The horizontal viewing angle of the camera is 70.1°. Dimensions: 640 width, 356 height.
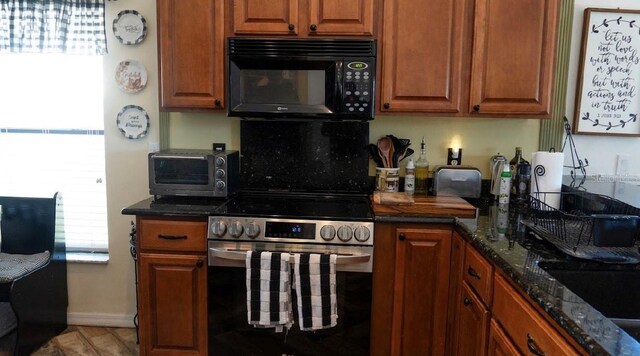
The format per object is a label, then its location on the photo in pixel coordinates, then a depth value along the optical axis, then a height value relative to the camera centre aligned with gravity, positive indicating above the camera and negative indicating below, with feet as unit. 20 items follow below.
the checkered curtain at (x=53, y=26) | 8.88 +1.97
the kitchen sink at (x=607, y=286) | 4.90 -1.59
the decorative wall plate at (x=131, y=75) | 9.08 +1.06
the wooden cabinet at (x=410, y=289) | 7.20 -2.45
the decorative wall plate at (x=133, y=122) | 9.19 +0.14
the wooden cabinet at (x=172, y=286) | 7.39 -2.56
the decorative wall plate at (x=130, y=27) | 8.94 +1.99
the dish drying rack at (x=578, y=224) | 5.01 -1.12
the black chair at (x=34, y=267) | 8.22 -2.61
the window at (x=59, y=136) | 9.42 -0.19
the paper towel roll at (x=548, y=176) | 7.47 -0.64
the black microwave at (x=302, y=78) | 7.57 +0.91
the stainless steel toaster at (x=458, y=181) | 8.41 -0.84
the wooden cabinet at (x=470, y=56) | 7.62 +1.35
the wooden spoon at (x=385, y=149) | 8.79 -0.29
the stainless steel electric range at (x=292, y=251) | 7.11 -2.08
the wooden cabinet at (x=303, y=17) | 7.74 +1.96
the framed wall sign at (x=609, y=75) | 8.30 +1.18
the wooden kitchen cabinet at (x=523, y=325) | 3.86 -1.79
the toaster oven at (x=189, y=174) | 7.96 -0.77
